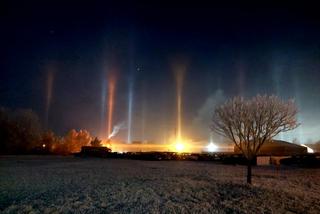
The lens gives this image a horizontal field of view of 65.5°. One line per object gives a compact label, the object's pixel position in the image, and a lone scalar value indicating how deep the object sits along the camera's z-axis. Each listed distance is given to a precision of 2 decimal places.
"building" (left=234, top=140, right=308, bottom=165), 56.69
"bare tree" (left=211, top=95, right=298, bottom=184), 15.27
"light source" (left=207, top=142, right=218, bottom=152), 97.18
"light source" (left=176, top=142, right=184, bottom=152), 88.61
